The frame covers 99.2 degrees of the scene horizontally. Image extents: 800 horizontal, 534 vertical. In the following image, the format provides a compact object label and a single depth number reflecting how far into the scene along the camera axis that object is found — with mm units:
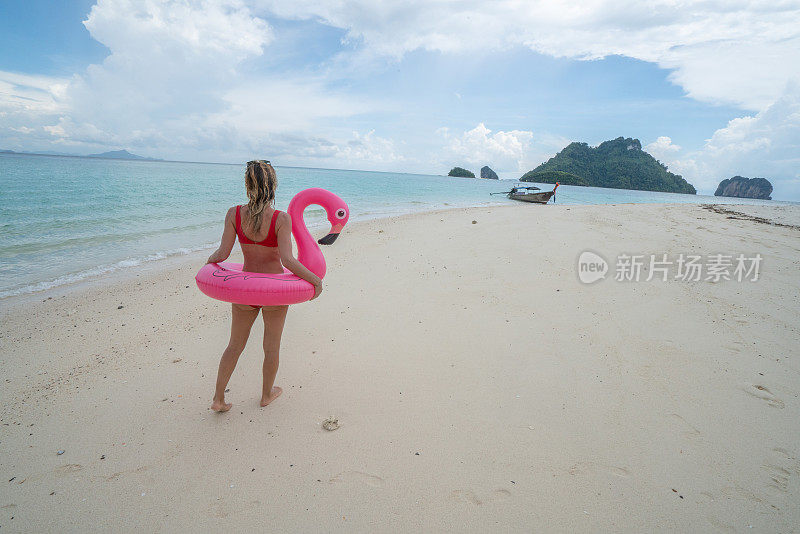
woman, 2527
